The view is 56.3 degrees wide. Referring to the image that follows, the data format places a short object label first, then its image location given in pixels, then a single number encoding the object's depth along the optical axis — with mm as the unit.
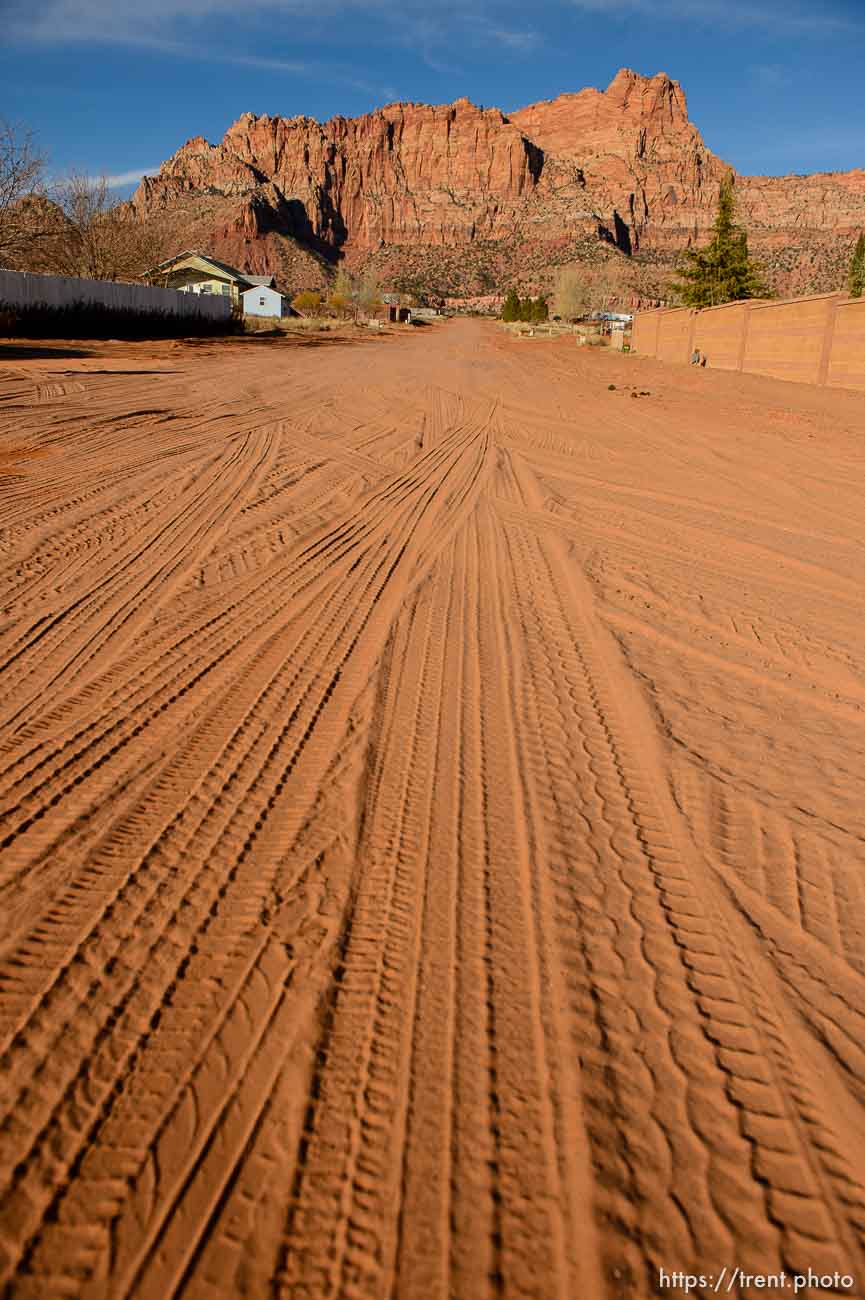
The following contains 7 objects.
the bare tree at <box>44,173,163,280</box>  46969
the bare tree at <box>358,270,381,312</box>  114562
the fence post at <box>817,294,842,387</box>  23528
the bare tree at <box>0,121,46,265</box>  34188
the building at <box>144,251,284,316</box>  73688
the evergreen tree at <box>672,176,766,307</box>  44000
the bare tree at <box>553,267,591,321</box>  106000
